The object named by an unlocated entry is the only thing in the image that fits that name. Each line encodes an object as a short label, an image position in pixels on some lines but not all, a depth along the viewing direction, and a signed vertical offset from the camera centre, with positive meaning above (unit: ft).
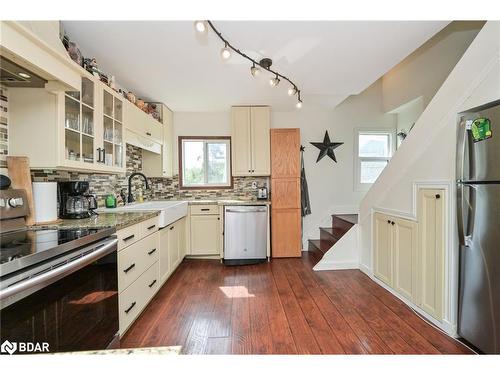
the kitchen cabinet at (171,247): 8.01 -2.39
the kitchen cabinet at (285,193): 11.47 -0.29
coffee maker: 5.91 -0.30
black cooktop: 2.95 -0.87
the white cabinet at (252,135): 11.62 +2.69
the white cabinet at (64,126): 4.94 +1.47
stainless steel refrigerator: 4.42 -0.85
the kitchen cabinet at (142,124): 8.09 +2.60
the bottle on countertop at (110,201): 7.99 -0.47
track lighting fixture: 4.96 +3.88
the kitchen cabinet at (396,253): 6.64 -2.16
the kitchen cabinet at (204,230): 11.24 -2.11
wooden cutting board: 4.70 +0.27
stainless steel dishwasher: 10.73 -2.25
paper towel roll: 4.99 -0.29
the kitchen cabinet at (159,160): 11.18 +1.37
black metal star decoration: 12.90 +2.30
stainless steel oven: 2.83 -1.68
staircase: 10.53 -2.31
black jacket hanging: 12.44 -0.43
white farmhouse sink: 7.68 -0.80
